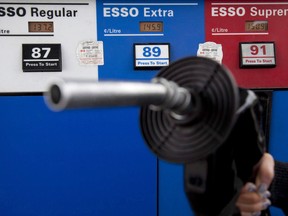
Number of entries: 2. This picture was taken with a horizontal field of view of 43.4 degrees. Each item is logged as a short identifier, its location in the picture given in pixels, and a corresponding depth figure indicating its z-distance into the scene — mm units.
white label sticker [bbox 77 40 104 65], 1439
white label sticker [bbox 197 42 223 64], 1491
